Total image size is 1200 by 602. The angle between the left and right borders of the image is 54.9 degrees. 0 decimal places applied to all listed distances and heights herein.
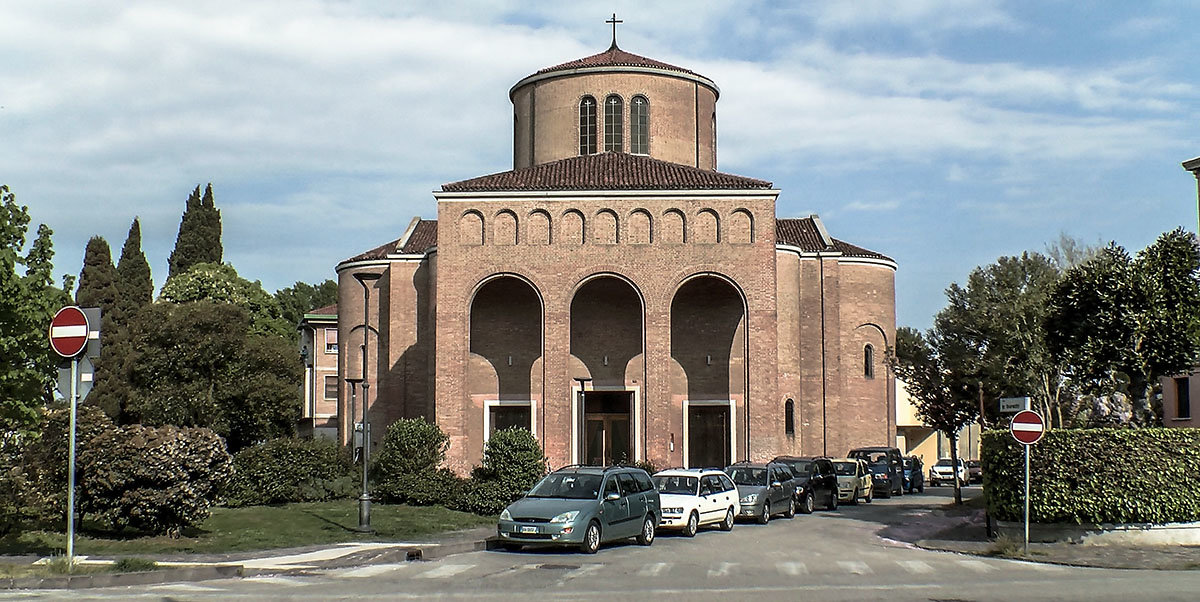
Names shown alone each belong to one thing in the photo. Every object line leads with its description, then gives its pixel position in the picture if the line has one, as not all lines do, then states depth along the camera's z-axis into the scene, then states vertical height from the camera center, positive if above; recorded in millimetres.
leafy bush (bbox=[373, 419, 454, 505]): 30125 -2000
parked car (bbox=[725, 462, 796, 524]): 27234 -2391
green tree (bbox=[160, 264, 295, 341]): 69812 +6240
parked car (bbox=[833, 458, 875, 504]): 35562 -2795
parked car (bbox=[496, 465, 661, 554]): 19219 -2050
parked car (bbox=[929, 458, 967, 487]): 56056 -4151
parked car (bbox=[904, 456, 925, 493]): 44656 -3293
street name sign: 20422 -230
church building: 39469 +3306
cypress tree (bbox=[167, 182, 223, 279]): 77188 +10500
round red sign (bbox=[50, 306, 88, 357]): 14664 +762
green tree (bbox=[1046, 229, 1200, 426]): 24531 +1666
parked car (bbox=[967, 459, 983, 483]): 60072 -4282
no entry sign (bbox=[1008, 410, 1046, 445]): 19266 -600
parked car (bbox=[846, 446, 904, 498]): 40406 -2712
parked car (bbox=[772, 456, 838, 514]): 31094 -2521
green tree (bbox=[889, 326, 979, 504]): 34312 +328
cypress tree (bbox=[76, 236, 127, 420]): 55472 +5436
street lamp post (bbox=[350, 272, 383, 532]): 22906 -2218
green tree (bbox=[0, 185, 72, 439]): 17016 +1148
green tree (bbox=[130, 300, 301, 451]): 49312 +768
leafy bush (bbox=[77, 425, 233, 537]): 19266 -1456
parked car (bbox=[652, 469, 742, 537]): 23594 -2264
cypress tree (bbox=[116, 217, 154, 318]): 63625 +6729
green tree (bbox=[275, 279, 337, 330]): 96750 +8075
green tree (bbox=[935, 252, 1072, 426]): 31156 +1759
